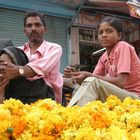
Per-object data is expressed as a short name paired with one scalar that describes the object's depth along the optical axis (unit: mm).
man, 2044
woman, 2060
